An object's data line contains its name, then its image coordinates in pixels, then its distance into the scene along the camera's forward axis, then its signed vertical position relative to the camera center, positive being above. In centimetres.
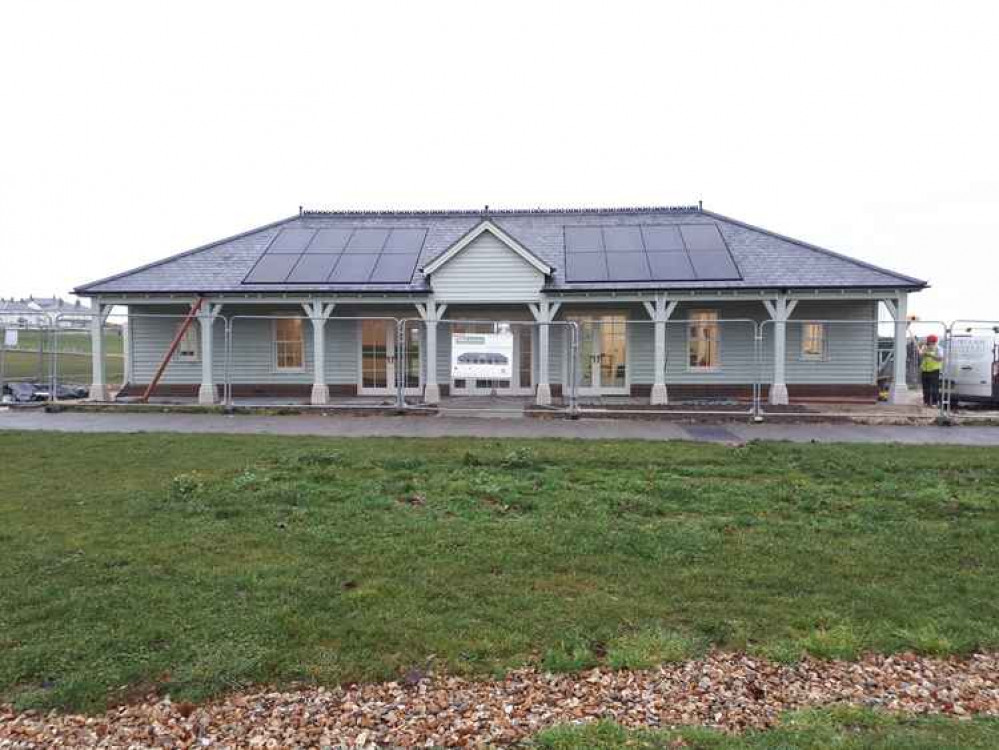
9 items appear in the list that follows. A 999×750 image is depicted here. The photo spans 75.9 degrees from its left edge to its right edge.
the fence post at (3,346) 1584 +58
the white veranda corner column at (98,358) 1691 +29
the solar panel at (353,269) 1797 +286
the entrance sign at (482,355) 1416 +28
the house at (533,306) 1702 +175
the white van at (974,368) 1662 -6
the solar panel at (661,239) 1894 +390
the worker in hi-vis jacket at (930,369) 1641 -8
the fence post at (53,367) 1518 +5
